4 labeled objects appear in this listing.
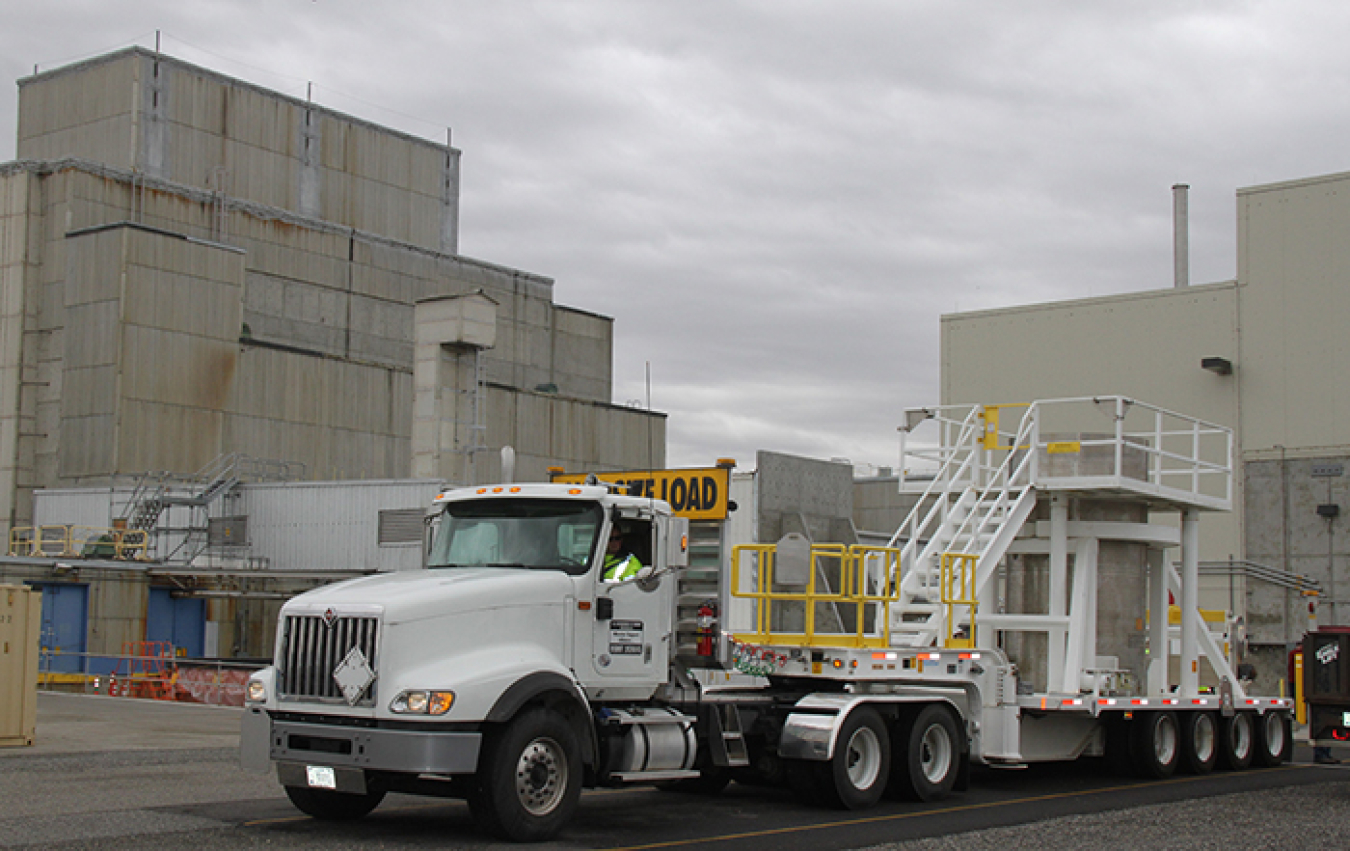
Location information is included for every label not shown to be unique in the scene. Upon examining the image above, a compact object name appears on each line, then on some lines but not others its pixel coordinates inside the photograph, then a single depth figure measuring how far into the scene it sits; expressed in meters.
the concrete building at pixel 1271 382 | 33.44
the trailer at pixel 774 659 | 11.45
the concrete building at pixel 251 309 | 53.09
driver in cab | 12.88
